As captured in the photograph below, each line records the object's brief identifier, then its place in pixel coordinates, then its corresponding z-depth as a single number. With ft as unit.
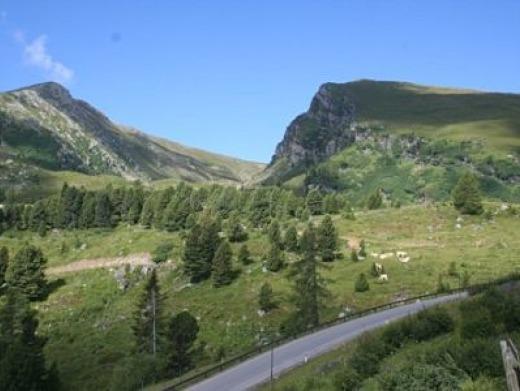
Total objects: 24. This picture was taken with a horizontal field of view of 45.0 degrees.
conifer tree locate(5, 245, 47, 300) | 313.12
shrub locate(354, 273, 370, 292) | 236.84
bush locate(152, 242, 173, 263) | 336.29
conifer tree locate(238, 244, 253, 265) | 303.07
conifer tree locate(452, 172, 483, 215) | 347.97
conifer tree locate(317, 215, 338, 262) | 285.64
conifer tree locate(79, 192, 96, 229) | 472.85
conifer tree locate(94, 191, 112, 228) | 471.21
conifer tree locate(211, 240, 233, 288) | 279.08
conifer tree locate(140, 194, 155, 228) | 446.19
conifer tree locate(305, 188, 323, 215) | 436.76
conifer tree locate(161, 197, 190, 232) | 415.23
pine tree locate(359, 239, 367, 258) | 285.23
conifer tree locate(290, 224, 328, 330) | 199.21
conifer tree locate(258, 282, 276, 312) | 234.58
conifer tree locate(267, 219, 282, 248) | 310.39
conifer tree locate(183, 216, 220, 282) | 295.69
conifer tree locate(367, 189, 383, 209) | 456.04
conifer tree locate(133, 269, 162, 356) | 202.59
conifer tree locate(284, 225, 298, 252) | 304.91
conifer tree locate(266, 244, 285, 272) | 282.36
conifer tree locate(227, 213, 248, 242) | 344.90
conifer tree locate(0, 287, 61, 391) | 160.45
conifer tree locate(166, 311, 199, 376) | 177.37
